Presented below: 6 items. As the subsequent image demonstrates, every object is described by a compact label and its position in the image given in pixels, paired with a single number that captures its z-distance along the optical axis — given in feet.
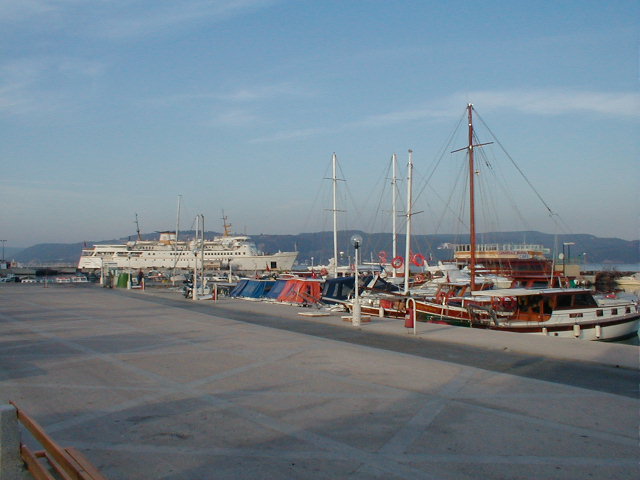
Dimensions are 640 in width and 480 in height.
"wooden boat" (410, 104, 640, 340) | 72.95
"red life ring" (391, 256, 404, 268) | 122.97
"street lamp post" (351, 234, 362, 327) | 62.49
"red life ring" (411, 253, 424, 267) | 129.43
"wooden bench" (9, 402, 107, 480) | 16.79
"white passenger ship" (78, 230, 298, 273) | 370.32
